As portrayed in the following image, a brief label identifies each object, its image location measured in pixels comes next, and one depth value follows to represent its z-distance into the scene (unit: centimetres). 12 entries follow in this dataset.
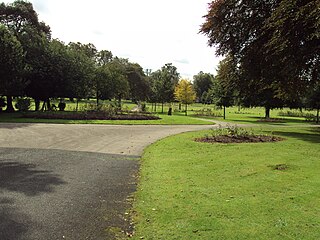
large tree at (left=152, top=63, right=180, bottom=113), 5722
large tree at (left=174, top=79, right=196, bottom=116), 5553
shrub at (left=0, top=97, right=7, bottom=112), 3564
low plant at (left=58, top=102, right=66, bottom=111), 4095
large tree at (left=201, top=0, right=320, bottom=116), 1583
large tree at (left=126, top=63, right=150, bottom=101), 7425
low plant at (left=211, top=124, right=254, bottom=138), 1649
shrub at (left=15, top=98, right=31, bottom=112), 3456
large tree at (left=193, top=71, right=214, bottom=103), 13085
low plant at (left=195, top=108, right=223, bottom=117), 4946
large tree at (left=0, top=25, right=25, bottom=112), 2886
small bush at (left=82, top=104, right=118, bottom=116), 3121
